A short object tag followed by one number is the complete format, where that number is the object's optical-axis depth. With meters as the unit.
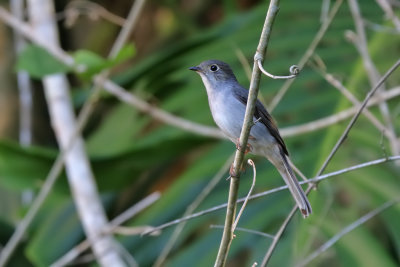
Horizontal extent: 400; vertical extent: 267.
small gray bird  5.08
